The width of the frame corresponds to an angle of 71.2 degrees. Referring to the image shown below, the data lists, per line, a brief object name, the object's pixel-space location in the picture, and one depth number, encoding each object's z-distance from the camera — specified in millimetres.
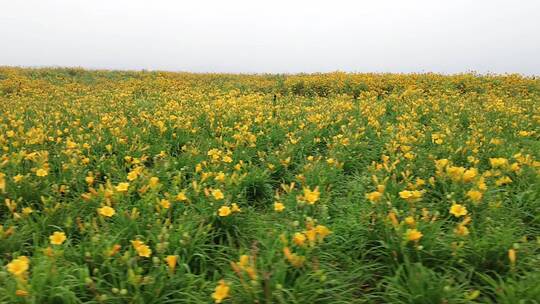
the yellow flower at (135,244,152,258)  2299
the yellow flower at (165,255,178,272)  2221
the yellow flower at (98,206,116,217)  2643
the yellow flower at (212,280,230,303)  1961
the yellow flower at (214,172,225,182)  3348
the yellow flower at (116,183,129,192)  2991
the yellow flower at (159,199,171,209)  2930
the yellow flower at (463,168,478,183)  3117
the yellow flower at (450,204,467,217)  2596
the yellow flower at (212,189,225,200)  2984
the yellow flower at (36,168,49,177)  3352
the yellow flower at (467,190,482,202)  2812
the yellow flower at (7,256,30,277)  2006
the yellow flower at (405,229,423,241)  2352
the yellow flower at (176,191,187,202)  2959
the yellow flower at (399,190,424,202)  2823
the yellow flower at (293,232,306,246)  2293
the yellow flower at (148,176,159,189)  3189
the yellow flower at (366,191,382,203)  2826
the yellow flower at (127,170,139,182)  3358
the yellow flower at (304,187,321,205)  2805
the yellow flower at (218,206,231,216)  2789
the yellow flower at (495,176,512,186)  3197
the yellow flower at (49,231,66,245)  2351
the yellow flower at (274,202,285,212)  2772
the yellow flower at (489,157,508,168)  3259
